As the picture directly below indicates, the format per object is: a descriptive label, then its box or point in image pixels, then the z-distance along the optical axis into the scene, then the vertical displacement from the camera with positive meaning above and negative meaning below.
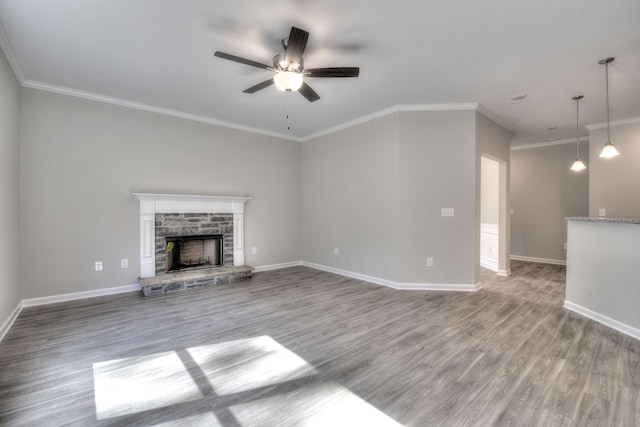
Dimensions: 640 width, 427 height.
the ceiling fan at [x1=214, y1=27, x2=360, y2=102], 2.38 +1.31
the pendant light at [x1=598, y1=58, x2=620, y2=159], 3.48 +0.75
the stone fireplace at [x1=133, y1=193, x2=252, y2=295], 4.30 -0.46
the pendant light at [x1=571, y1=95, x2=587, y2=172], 4.31 +0.76
